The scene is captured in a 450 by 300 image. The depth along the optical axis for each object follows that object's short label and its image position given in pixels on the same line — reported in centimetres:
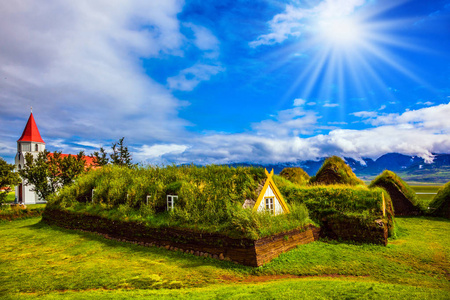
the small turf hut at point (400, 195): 1959
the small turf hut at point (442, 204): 1842
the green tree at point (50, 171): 2722
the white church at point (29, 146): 3984
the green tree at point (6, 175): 2281
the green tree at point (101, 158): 4106
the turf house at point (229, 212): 934
